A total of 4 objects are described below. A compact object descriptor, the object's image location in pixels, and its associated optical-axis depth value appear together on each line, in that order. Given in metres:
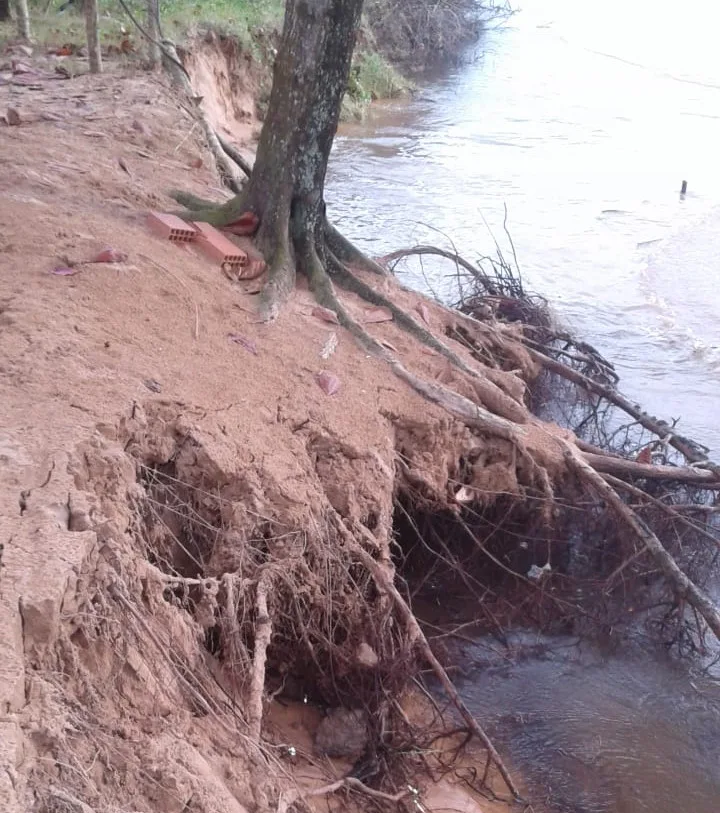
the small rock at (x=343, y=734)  3.68
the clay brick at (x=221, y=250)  5.04
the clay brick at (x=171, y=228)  5.04
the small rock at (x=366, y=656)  3.72
